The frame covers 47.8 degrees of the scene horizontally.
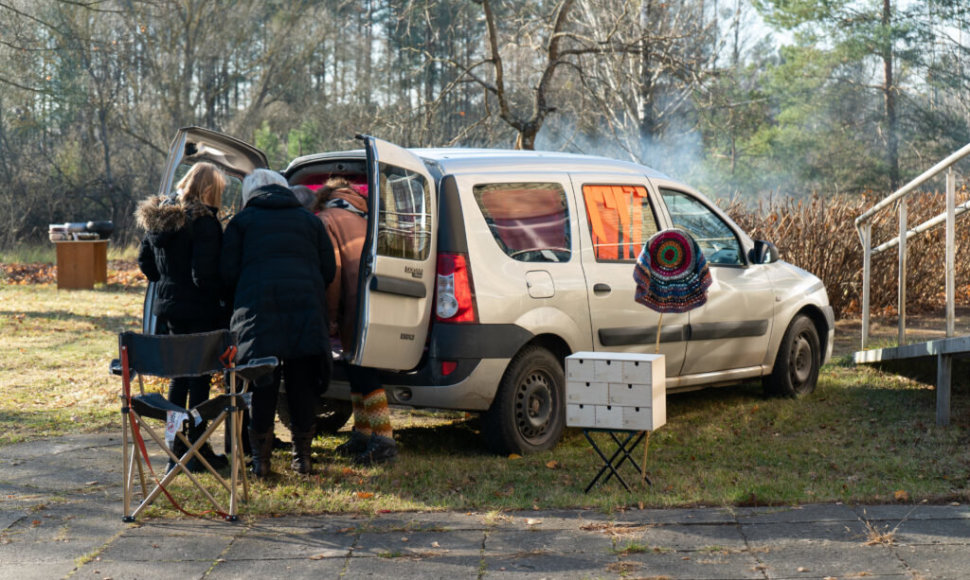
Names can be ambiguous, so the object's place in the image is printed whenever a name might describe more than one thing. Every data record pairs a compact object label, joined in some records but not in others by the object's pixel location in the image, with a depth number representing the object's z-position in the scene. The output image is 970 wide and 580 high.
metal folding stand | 5.91
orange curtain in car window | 7.31
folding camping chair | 5.37
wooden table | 19.23
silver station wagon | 6.34
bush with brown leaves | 14.28
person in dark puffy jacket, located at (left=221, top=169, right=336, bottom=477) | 6.00
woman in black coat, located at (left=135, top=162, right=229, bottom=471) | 6.23
